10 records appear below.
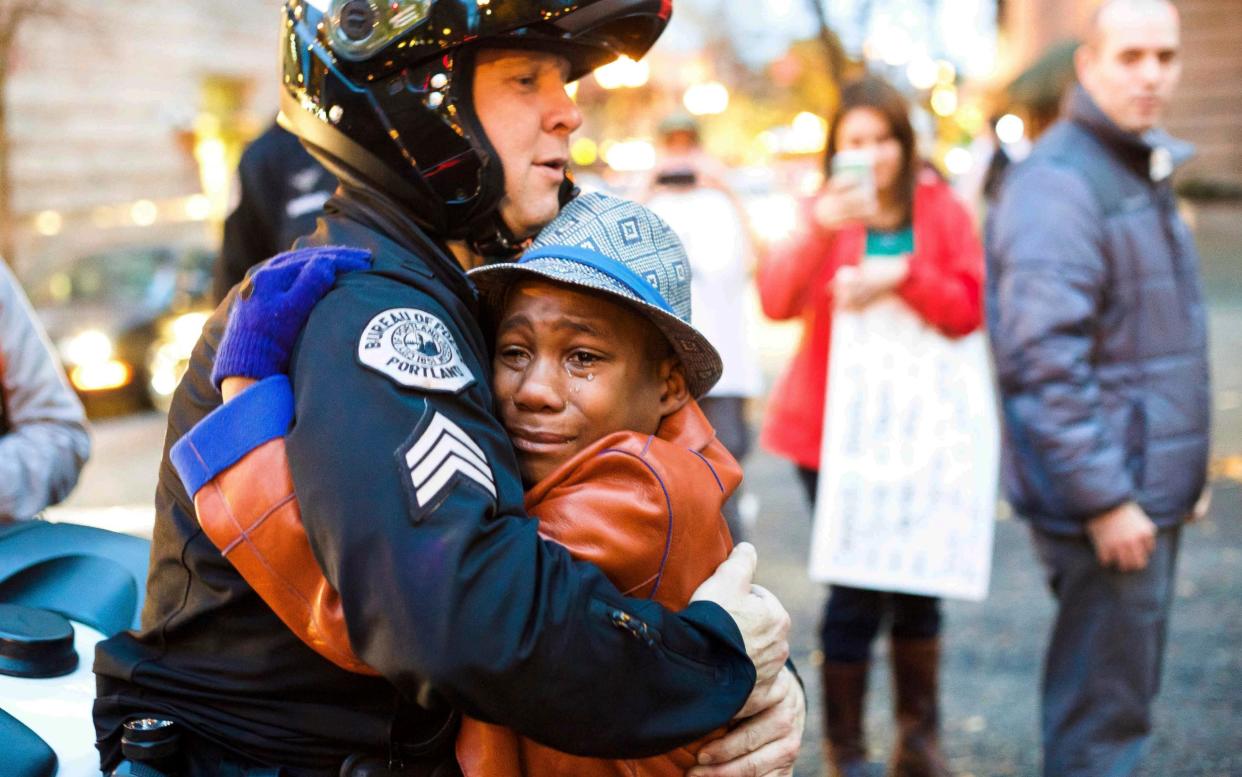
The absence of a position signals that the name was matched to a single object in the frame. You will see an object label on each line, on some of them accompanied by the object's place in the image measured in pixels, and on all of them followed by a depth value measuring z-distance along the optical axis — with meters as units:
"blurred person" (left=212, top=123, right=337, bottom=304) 3.90
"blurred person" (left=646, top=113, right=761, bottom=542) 5.88
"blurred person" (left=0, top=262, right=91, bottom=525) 2.78
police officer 1.50
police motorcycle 1.88
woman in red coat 4.36
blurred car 11.95
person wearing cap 1.65
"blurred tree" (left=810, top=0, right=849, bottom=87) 8.69
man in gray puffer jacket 3.60
